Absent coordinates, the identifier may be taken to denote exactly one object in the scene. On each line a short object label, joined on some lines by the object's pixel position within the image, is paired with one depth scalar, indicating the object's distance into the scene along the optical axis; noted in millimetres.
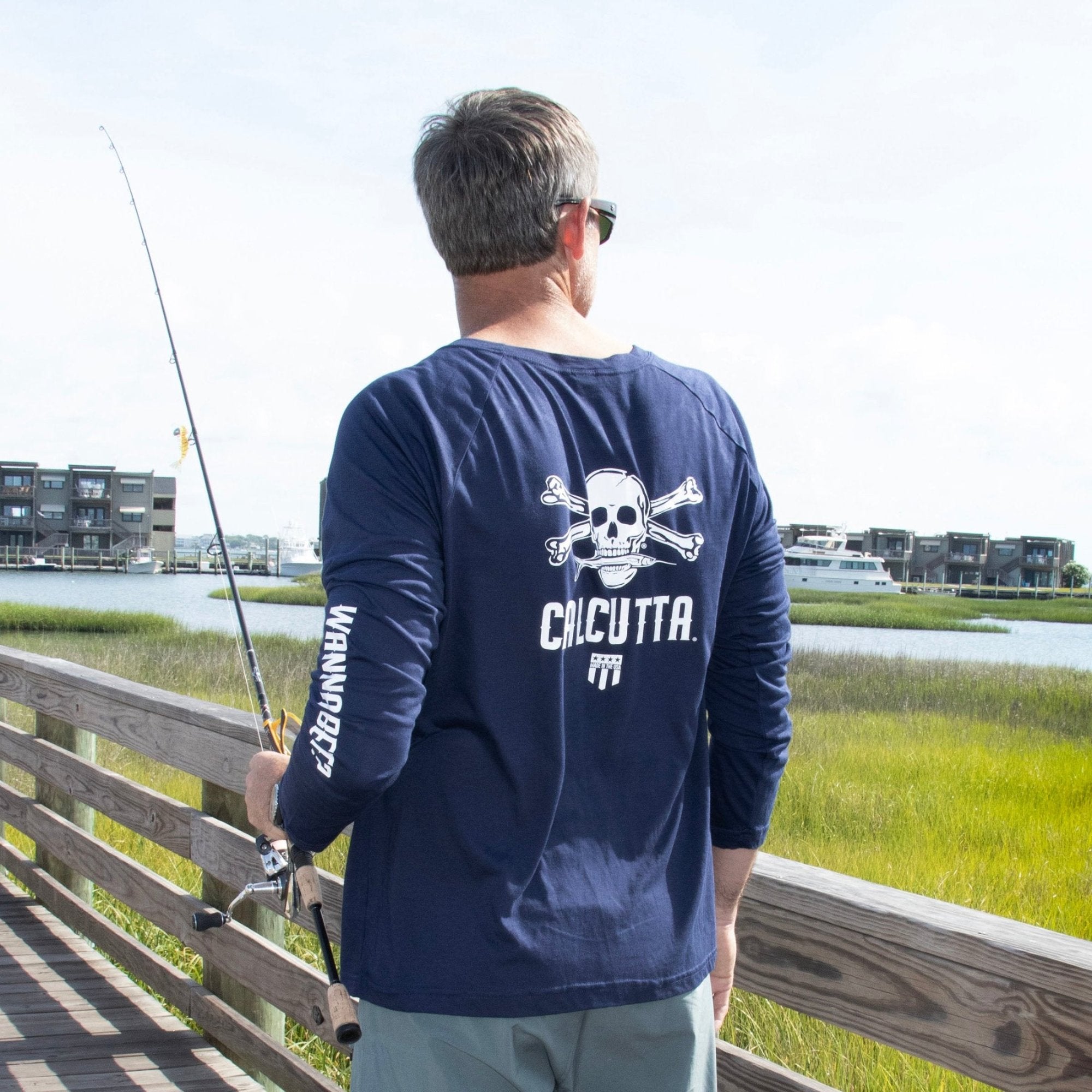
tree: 107562
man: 1105
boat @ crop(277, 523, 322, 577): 90250
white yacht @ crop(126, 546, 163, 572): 94500
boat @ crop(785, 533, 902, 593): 78375
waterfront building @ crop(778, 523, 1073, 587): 104188
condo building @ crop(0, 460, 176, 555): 90875
